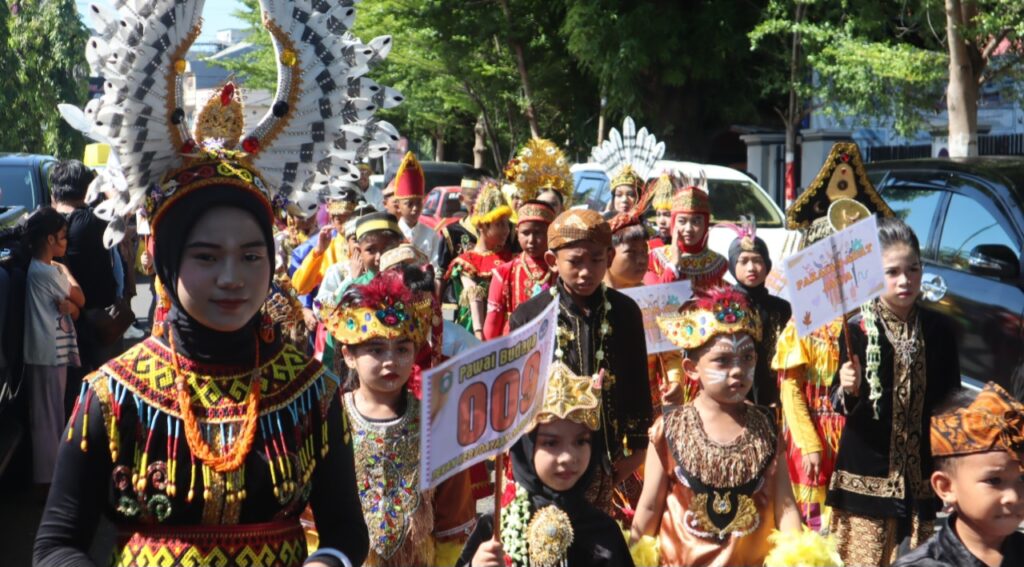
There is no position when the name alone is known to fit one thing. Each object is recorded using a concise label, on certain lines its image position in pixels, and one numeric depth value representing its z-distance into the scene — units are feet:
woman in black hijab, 9.62
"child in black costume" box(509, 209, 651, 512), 19.33
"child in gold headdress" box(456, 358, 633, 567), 14.85
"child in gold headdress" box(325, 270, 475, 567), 16.96
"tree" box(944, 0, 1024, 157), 46.96
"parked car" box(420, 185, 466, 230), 71.46
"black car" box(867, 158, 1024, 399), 28.89
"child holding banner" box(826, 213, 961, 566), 19.26
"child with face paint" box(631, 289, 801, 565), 16.06
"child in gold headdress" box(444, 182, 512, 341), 29.76
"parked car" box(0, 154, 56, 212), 38.29
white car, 50.85
